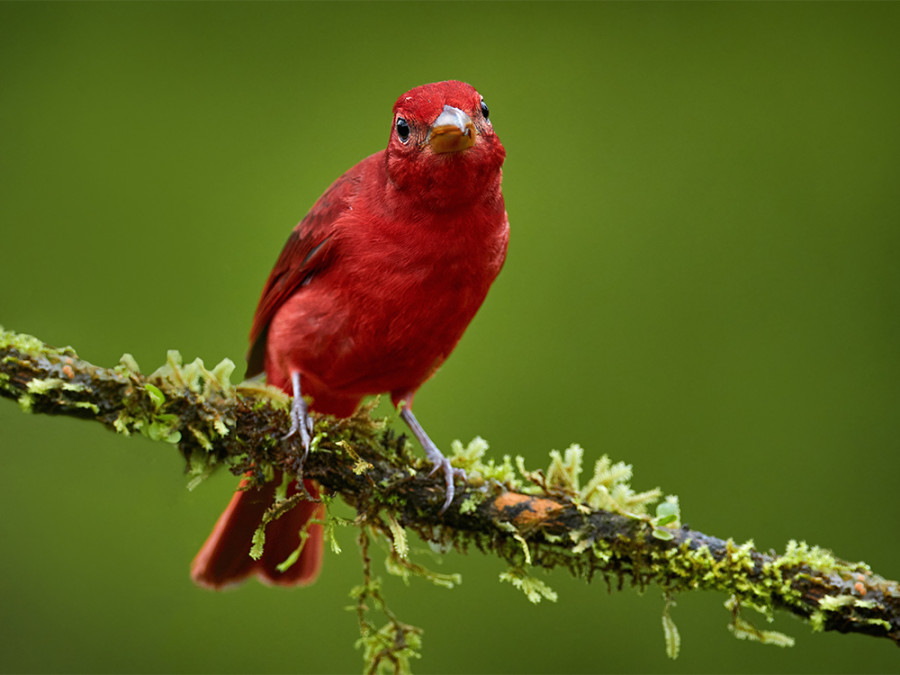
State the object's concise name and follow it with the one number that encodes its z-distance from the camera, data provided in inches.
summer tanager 216.4
